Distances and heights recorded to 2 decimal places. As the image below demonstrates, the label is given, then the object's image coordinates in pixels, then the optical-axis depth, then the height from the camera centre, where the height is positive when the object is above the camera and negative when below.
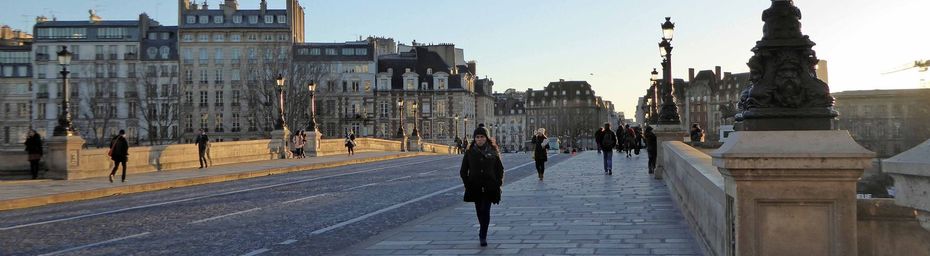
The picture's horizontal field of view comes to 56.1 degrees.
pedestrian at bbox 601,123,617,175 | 24.55 -0.43
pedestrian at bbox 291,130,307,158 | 42.88 -0.33
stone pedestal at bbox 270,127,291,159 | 42.69 -0.37
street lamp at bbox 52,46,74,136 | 25.75 +0.85
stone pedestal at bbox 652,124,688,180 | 22.23 -0.13
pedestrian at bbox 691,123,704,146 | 32.67 -0.13
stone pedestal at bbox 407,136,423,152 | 69.81 -0.84
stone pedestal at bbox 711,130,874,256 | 5.45 -0.40
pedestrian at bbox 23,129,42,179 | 24.91 -0.29
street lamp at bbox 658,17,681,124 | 23.84 +1.69
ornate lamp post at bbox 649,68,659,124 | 34.59 +1.05
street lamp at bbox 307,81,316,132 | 45.34 +0.75
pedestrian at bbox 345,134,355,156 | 49.52 -0.51
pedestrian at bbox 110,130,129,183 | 24.17 -0.34
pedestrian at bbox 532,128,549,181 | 22.64 -0.53
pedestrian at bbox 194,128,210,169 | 32.48 -0.35
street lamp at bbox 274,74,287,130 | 40.56 +0.81
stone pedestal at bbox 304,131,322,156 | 46.62 -0.43
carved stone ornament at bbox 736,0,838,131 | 5.80 +0.31
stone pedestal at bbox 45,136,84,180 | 25.34 -0.54
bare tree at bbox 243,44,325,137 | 77.69 +4.89
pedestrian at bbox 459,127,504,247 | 10.27 -0.55
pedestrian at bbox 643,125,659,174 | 23.81 -0.44
